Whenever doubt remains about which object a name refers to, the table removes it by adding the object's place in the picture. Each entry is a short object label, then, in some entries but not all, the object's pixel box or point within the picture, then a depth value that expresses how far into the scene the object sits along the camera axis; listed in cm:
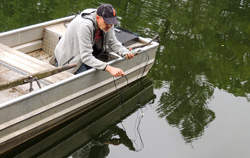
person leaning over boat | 670
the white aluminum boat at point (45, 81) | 611
